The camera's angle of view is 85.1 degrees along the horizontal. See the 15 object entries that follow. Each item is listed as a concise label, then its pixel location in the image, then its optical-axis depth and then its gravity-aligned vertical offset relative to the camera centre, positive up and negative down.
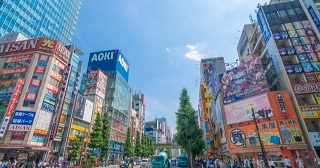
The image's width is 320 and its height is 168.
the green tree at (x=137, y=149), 66.86 +2.75
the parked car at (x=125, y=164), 31.20 -1.17
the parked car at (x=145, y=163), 32.49 -1.15
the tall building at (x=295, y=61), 23.98 +14.57
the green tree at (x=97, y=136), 36.78 +4.23
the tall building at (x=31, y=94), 28.92 +11.38
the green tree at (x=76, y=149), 34.00 +1.66
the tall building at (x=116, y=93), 59.15 +22.80
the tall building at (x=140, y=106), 99.96 +28.36
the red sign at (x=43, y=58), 35.39 +19.02
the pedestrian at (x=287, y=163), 17.62 -0.90
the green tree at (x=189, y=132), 32.56 +4.13
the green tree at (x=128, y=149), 56.47 +2.40
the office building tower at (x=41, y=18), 42.91 +40.71
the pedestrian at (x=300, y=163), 19.29 -1.02
